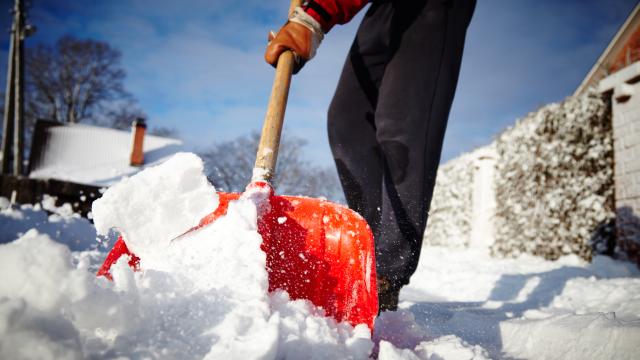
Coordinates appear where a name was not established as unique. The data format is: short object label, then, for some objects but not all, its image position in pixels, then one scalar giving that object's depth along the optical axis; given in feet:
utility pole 38.27
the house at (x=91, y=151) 44.57
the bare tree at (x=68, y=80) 67.97
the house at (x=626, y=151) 12.11
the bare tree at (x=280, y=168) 58.34
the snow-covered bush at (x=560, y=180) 13.57
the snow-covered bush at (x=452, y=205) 23.48
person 4.48
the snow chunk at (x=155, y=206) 3.05
